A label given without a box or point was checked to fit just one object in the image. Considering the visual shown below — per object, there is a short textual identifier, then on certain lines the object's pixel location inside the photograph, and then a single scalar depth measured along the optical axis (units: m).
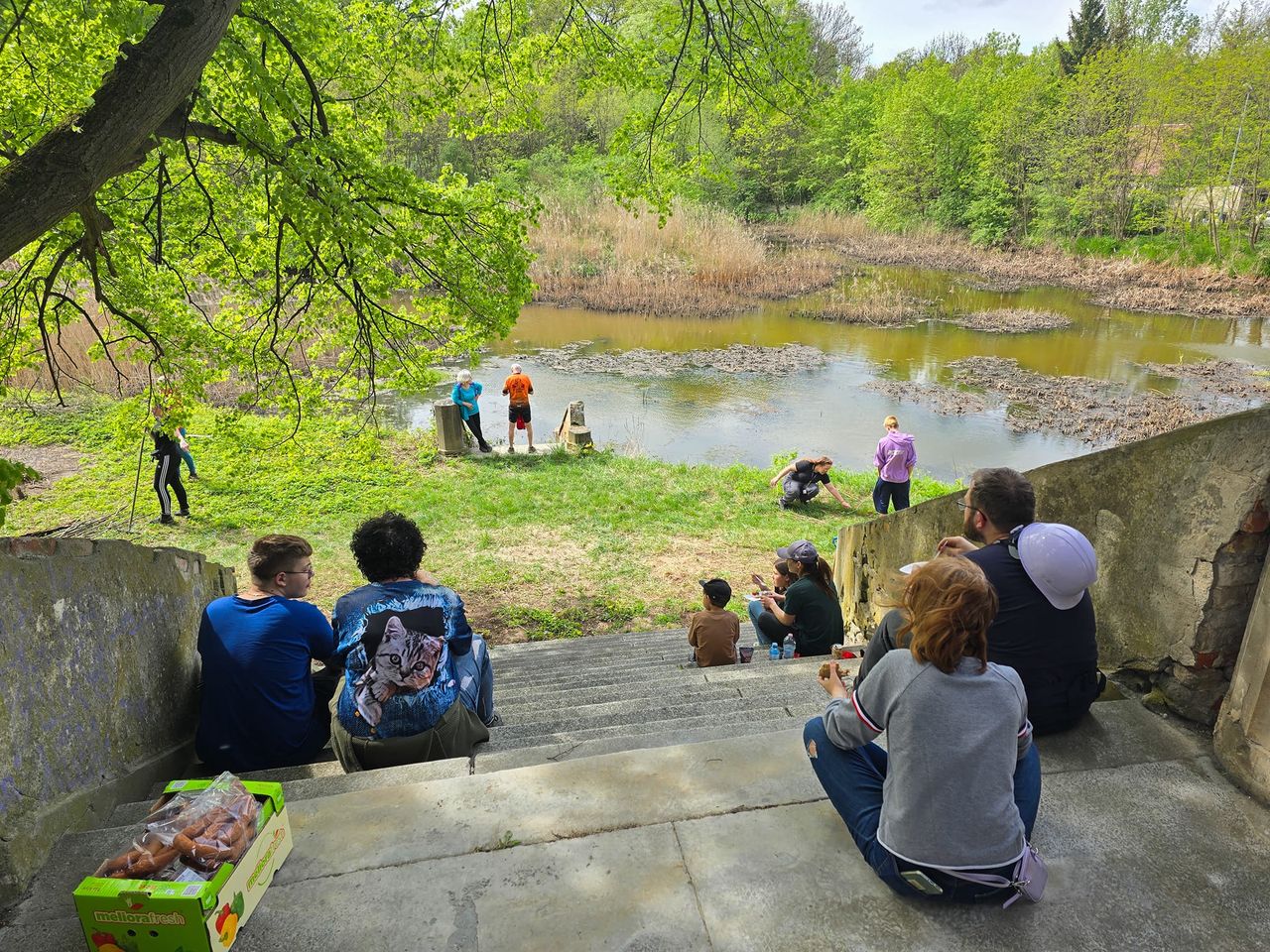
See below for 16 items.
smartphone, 2.10
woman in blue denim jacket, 3.05
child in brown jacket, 5.30
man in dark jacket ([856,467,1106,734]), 2.78
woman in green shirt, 5.23
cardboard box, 1.90
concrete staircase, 2.11
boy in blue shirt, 3.23
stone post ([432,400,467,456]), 11.93
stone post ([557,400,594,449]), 12.77
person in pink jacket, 9.68
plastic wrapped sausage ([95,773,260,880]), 2.04
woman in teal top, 12.12
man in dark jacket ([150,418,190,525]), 9.01
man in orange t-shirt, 12.55
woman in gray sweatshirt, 2.05
